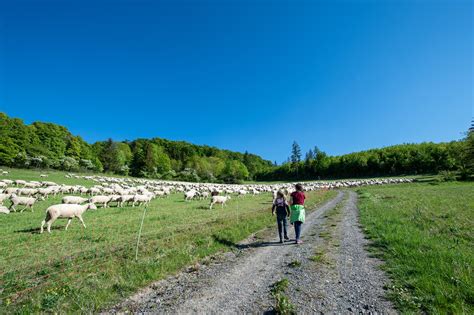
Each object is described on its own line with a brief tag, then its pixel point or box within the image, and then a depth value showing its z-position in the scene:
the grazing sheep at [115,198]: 24.92
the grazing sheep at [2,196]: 20.34
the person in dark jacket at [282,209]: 10.96
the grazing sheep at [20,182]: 35.36
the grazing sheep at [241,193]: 43.91
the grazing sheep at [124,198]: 25.07
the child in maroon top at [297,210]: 10.51
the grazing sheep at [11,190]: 26.88
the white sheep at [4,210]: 18.12
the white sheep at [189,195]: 31.64
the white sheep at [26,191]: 26.67
